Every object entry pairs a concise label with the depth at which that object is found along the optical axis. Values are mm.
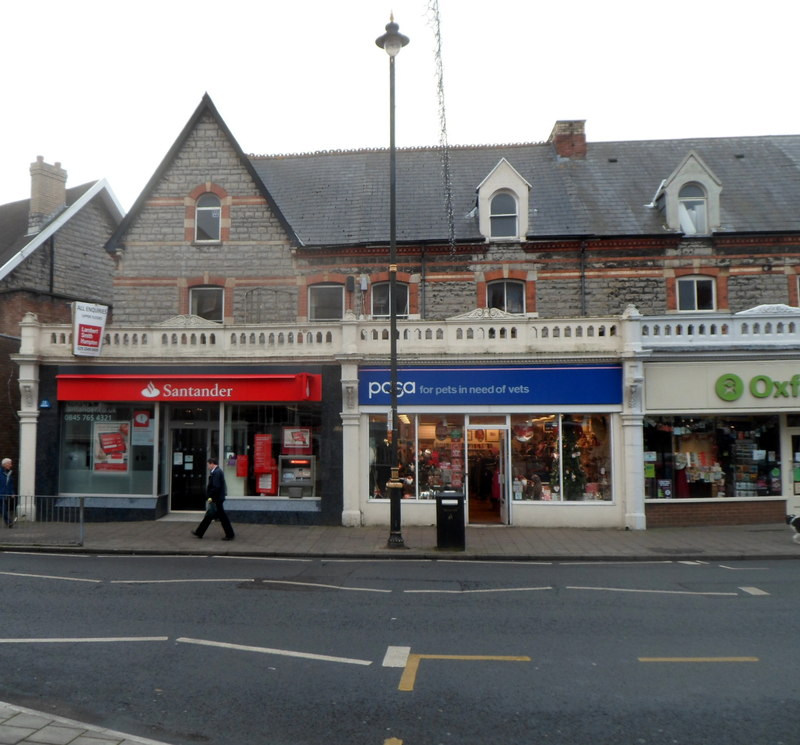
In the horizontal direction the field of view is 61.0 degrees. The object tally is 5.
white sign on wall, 16047
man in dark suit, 14000
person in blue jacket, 15086
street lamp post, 13094
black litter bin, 13062
